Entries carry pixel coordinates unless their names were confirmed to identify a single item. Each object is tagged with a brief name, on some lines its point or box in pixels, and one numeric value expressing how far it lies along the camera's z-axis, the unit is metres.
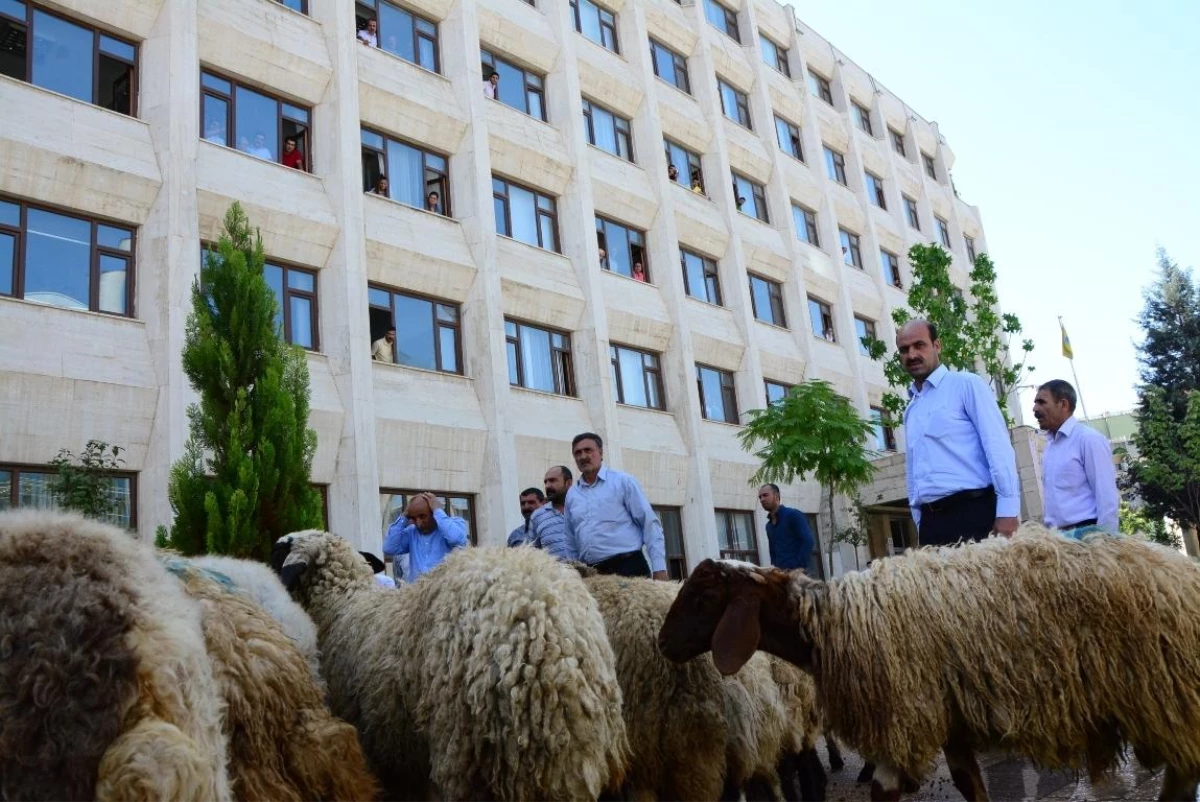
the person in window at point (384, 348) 18.17
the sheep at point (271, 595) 4.89
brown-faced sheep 4.27
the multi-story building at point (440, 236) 14.29
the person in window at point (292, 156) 17.66
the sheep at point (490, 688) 4.29
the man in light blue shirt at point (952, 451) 5.44
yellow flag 48.46
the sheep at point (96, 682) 2.78
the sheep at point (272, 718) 3.59
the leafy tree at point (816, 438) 22.03
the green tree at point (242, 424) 12.05
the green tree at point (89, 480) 11.97
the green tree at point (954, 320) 24.58
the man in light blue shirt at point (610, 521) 7.55
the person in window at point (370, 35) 19.52
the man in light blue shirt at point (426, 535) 9.12
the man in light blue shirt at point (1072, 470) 6.21
